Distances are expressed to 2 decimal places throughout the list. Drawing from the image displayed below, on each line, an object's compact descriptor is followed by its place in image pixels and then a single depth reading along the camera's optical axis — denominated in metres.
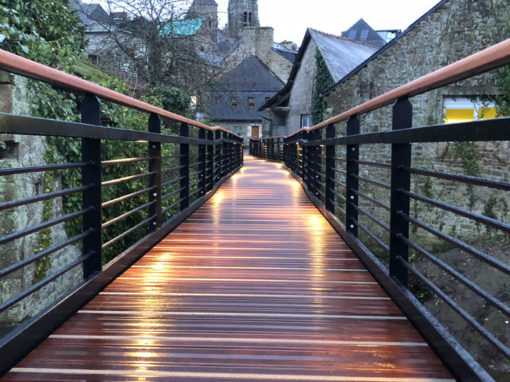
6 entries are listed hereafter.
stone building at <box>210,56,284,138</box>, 42.33
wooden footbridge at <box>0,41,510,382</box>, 1.76
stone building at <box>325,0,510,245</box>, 13.53
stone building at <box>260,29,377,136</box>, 19.66
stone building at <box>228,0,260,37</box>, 73.50
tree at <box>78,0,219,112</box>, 15.05
